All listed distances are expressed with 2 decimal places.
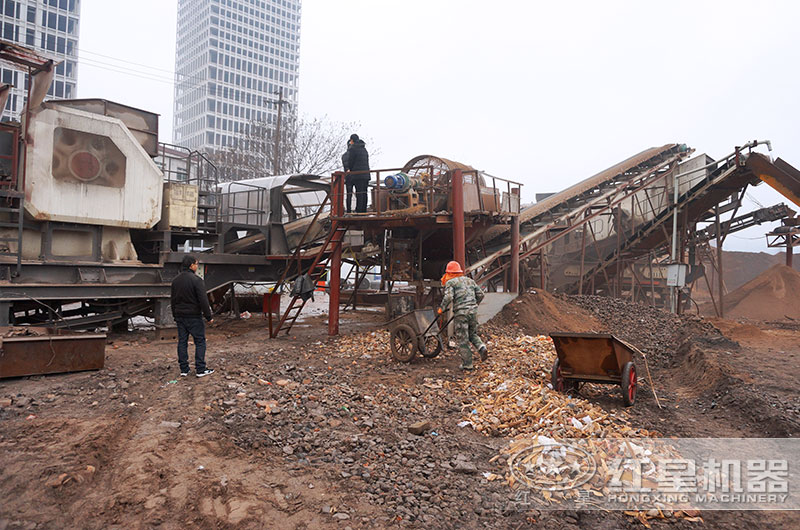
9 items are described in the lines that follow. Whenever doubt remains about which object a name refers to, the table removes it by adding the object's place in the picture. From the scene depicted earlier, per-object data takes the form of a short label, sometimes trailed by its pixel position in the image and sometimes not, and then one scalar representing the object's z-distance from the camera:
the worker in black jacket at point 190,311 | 7.80
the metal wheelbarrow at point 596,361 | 7.04
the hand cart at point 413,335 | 9.41
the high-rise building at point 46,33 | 62.34
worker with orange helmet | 8.80
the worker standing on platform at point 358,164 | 12.46
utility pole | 26.38
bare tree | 29.52
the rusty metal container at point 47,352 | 7.42
